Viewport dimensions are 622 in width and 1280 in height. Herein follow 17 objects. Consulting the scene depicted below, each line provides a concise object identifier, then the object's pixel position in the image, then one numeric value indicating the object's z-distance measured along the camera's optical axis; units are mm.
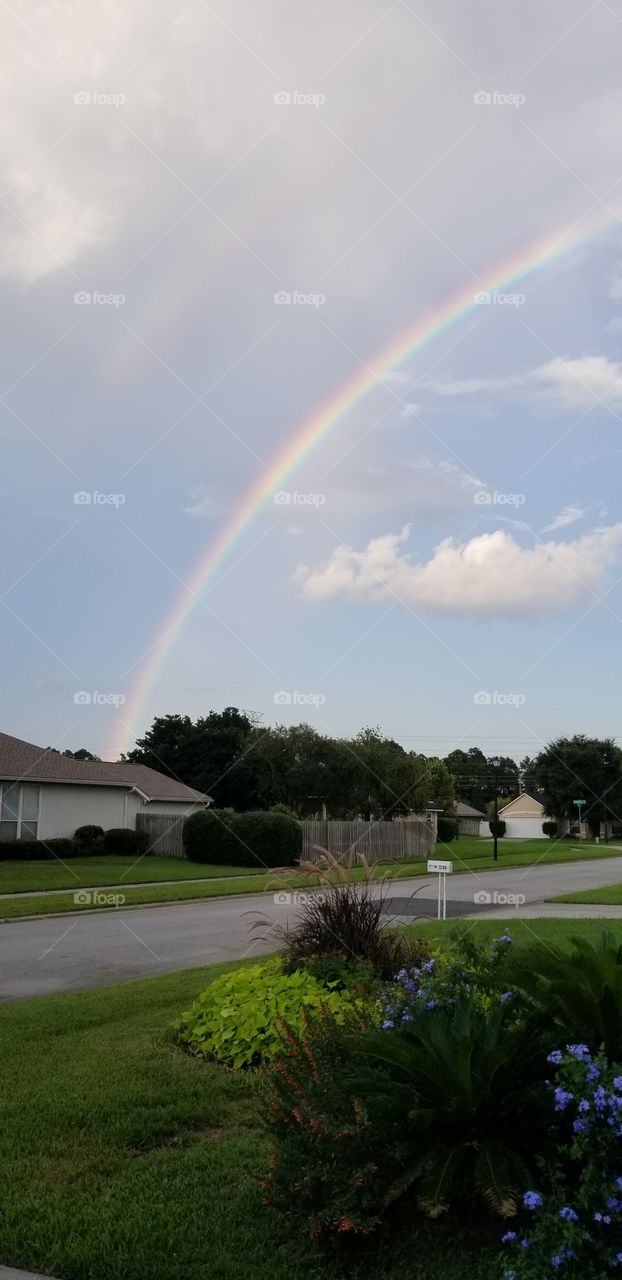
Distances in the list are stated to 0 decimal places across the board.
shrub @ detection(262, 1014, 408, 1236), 4137
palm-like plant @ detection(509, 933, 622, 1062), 4246
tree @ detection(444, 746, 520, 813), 119650
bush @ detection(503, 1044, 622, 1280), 3492
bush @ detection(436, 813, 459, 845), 61812
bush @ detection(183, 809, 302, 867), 38281
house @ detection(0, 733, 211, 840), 37062
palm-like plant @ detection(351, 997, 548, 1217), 4023
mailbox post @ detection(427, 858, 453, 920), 16672
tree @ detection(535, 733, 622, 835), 91000
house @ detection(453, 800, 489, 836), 98375
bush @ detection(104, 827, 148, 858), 40031
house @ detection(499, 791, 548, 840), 103688
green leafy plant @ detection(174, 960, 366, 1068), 7137
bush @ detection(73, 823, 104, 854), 38688
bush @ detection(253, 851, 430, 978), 8227
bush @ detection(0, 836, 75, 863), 34938
